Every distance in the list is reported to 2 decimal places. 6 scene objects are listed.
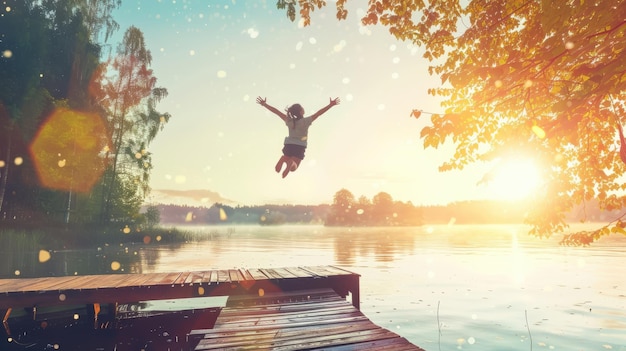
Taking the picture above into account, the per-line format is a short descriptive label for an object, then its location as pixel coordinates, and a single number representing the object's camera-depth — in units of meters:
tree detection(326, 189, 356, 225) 171.38
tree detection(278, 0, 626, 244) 4.50
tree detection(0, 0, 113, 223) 29.11
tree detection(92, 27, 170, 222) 40.31
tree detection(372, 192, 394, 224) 173.38
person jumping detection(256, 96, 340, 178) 8.97
